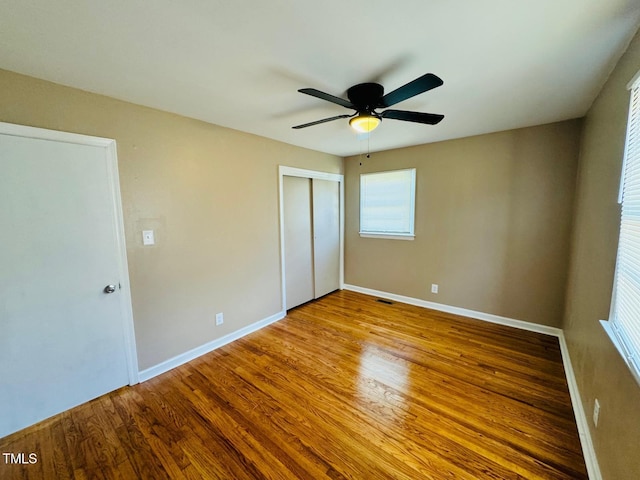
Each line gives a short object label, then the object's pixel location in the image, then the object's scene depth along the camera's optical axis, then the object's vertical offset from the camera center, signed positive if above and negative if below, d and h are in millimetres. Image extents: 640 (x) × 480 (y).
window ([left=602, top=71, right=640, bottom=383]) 1092 -235
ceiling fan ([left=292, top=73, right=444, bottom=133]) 1684 +766
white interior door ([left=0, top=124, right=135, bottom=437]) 1649 -455
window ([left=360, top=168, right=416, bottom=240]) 3822 +182
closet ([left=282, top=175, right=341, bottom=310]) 3672 -355
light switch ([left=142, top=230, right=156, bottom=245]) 2197 -186
